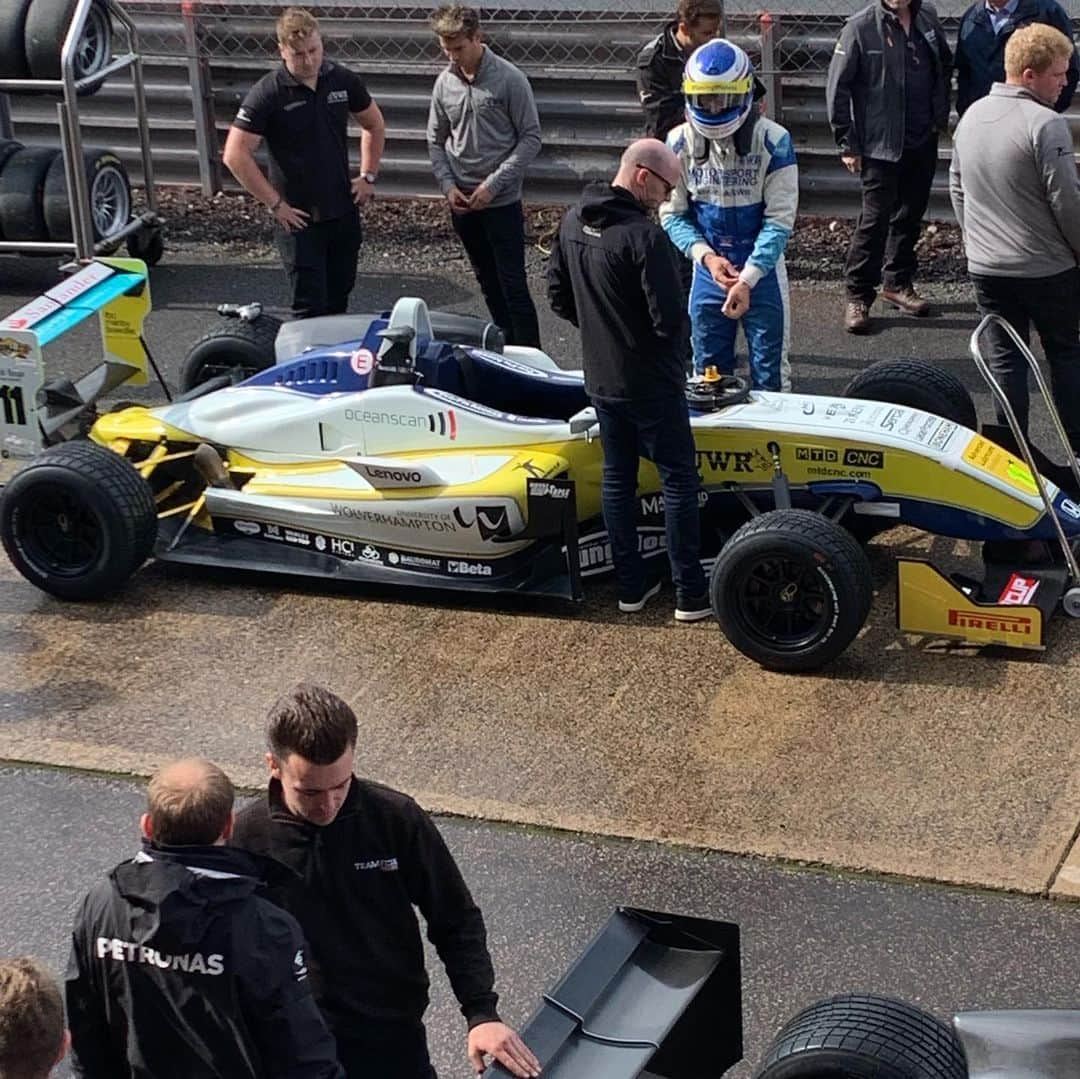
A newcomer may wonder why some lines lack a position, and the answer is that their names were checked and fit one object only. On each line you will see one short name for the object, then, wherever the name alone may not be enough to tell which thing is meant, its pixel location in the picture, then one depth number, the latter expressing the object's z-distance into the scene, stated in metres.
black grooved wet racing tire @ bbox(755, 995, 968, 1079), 3.71
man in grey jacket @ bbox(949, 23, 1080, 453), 7.20
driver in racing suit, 7.59
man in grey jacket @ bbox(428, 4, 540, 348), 9.25
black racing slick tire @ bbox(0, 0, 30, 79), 11.38
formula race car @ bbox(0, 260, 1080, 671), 6.58
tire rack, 10.98
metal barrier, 11.55
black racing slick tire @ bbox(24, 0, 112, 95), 11.38
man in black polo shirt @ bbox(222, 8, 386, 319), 9.02
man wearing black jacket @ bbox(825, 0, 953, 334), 9.79
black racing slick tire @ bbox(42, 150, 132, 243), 11.56
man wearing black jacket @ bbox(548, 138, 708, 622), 6.49
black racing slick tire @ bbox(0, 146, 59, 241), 11.56
